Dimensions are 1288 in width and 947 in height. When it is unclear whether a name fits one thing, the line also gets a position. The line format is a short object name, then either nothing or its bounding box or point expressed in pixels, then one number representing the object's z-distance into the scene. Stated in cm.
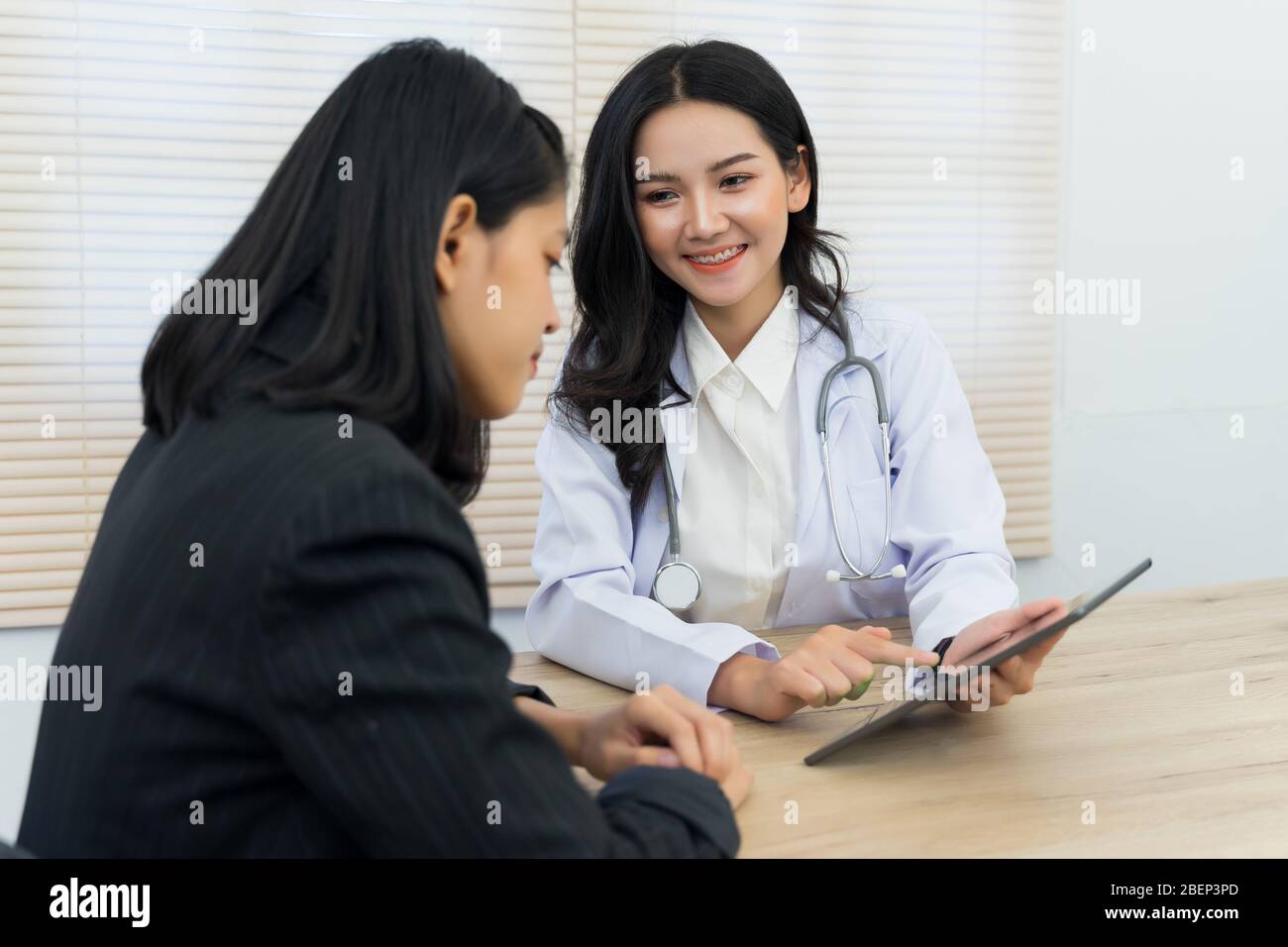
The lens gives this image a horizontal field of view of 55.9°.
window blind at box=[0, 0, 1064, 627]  260
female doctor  168
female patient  72
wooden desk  101
